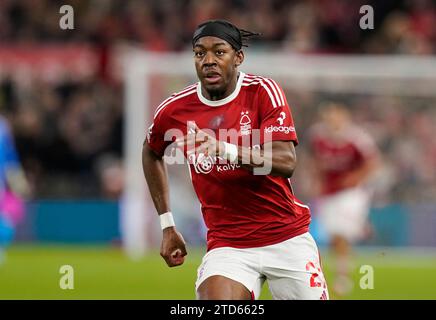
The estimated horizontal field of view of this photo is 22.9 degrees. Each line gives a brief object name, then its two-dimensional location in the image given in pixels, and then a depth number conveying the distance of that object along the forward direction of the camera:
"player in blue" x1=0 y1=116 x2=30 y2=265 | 15.77
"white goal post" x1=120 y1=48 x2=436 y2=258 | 19.02
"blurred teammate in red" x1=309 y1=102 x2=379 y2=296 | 14.38
